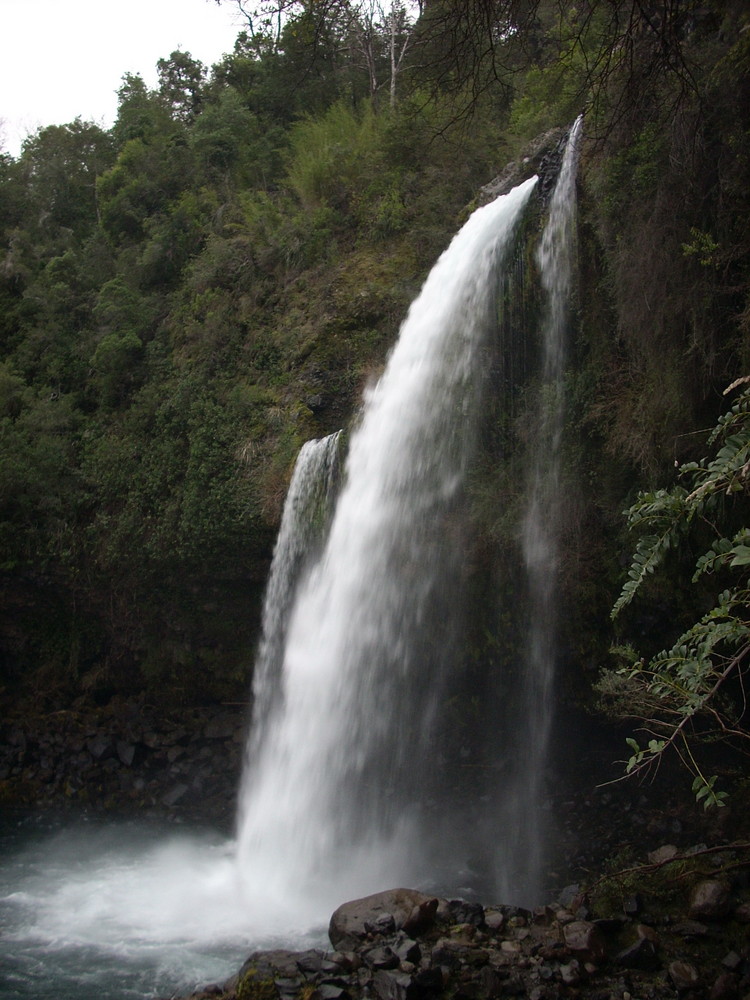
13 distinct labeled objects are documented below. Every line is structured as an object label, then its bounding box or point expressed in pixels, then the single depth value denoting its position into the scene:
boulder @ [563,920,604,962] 5.61
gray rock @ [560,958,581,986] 5.36
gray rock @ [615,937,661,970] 5.54
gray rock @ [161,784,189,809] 11.05
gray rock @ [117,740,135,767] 11.70
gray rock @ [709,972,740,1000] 5.17
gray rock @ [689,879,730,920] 5.87
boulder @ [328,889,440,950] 6.23
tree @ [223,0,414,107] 17.42
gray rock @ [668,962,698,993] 5.29
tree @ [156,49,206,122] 22.47
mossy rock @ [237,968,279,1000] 5.47
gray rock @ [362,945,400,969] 5.62
